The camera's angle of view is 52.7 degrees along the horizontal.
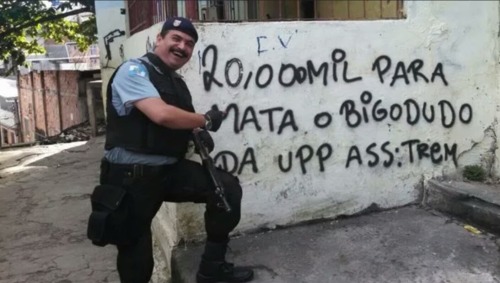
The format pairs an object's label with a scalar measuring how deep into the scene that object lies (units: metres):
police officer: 2.42
